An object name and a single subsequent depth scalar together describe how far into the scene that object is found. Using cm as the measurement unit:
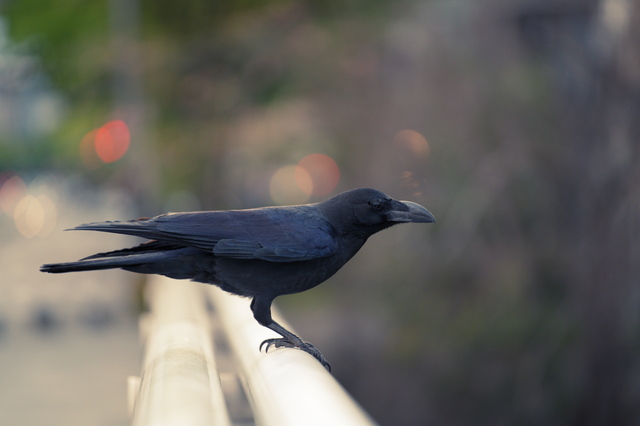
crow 684
